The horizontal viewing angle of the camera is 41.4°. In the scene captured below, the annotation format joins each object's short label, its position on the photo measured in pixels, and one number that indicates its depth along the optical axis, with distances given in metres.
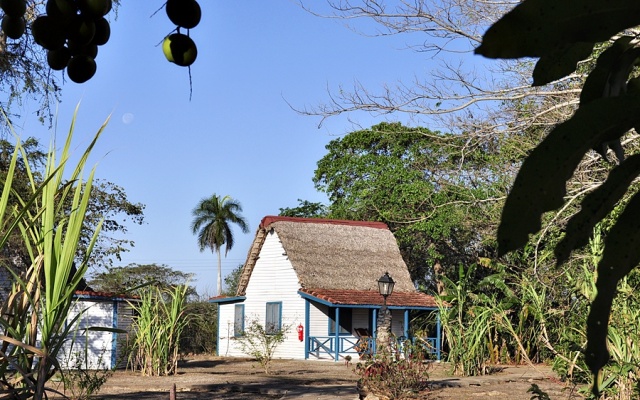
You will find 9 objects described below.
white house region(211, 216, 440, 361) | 27.75
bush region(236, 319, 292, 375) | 21.81
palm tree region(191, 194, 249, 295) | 57.06
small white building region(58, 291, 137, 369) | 22.03
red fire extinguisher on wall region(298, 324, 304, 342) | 27.84
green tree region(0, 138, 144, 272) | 22.44
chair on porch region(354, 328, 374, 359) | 13.36
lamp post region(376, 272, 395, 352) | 16.73
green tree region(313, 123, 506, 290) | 32.16
